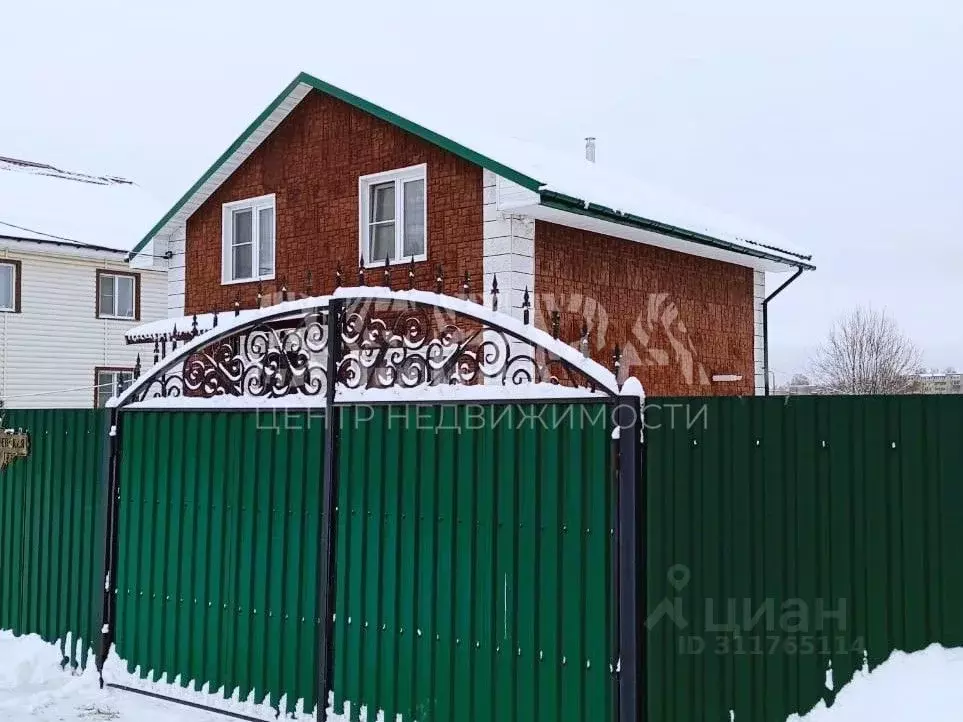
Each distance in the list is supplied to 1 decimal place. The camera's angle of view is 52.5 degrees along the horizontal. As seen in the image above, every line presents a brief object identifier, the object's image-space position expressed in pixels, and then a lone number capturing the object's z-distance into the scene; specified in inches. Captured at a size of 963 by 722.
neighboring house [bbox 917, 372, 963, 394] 1558.2
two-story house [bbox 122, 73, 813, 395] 432.1
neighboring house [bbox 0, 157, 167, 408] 843.4
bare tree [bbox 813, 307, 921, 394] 1844.2
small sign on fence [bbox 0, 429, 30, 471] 316.8
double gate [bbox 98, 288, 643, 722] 189.3
